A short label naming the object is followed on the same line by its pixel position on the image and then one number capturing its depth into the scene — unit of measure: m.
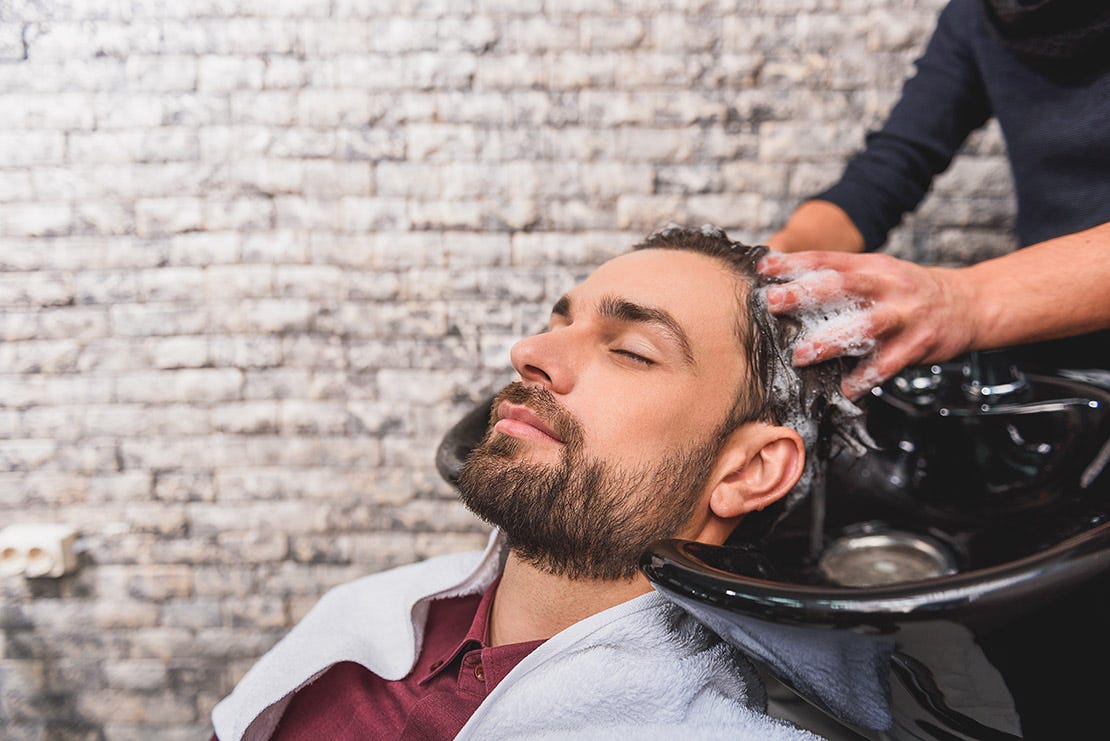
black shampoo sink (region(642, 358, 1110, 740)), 0.62
